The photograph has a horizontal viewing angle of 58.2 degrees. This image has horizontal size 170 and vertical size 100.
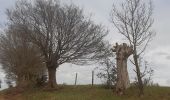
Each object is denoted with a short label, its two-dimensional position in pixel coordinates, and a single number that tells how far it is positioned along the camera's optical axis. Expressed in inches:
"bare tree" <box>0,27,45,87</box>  614.3
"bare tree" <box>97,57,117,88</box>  549.0
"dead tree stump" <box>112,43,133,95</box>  487.0
